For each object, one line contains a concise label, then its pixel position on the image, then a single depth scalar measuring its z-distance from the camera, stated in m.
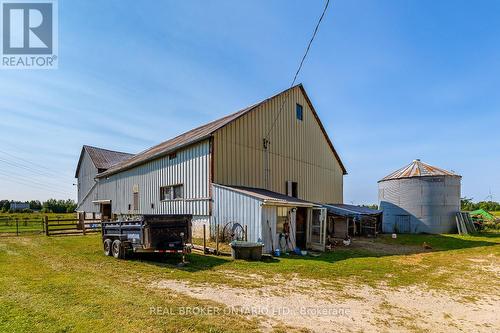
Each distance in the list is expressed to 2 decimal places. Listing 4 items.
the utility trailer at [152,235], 10.27
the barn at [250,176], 14.08
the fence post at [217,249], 12.48
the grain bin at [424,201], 24.69
